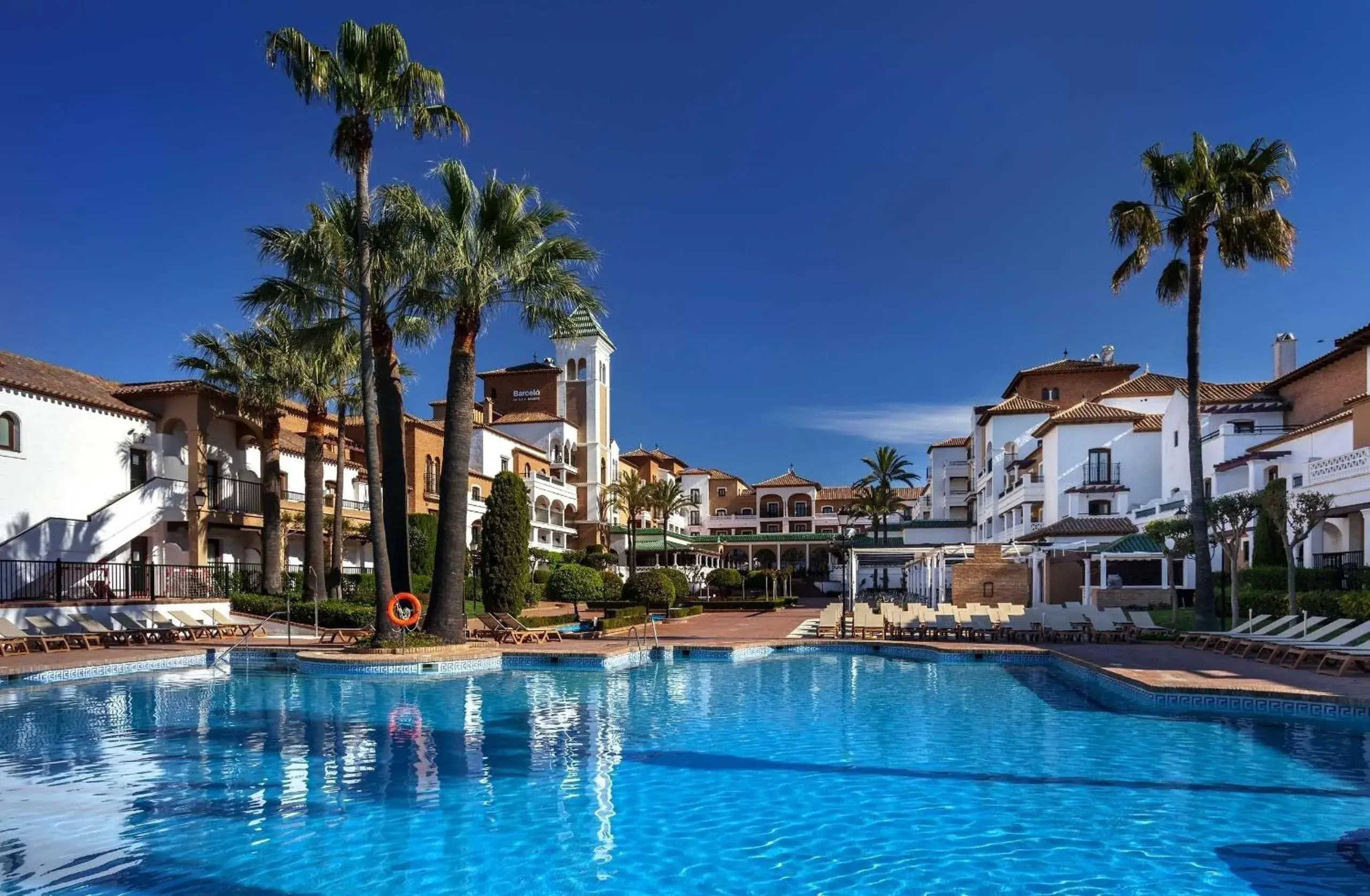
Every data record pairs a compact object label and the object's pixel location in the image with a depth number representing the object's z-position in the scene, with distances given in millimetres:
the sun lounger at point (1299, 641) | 16734
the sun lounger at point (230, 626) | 23531
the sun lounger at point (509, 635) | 21891
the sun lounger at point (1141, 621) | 23172
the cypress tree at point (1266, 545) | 24844
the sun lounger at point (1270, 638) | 17750
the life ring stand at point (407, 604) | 18562
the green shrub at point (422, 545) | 33406
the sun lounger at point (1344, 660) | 14969
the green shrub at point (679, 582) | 37656
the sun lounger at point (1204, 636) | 19422
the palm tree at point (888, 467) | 67562
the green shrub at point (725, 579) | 49719
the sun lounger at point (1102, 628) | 22469
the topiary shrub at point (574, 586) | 40625
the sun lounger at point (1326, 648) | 15719
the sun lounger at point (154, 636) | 21906
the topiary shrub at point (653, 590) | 34969
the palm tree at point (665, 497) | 54219
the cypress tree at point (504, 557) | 28062
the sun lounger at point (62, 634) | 19953
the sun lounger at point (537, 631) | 22188
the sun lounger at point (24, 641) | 19062
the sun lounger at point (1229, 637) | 18609
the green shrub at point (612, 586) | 41344
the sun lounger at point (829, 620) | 25289
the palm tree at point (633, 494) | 50928
